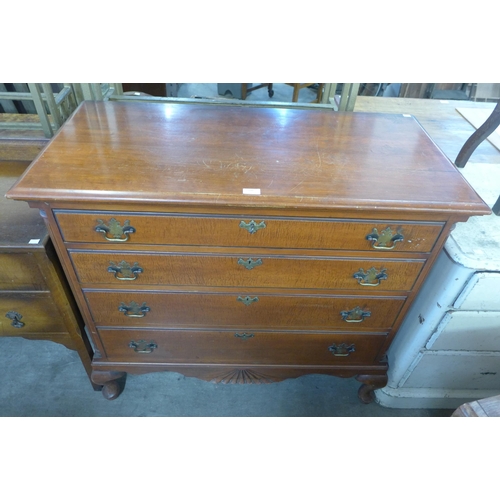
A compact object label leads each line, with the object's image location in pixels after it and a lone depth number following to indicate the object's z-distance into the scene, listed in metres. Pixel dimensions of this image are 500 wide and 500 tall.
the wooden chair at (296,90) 3.14
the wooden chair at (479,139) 1.19
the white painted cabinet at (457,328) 1.14
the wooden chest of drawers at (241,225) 0.96
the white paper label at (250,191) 0.94
